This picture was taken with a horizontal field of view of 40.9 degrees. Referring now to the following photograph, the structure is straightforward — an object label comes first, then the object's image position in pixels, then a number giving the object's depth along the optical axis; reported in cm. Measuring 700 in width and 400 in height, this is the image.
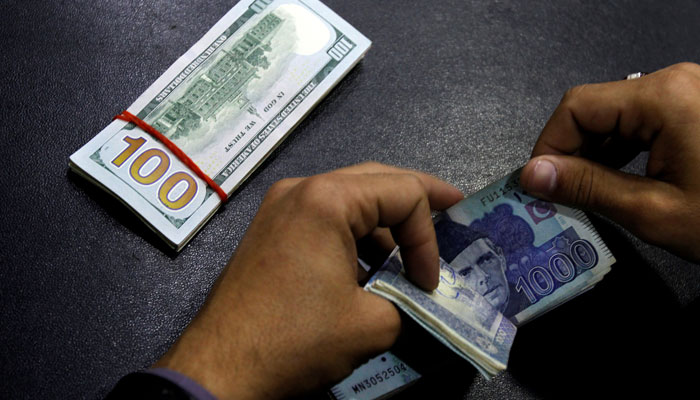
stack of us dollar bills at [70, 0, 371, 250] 43
